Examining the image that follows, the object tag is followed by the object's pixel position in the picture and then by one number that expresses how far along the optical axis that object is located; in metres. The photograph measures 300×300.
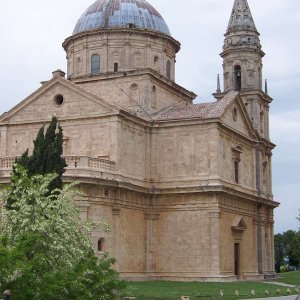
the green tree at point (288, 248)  96.38
